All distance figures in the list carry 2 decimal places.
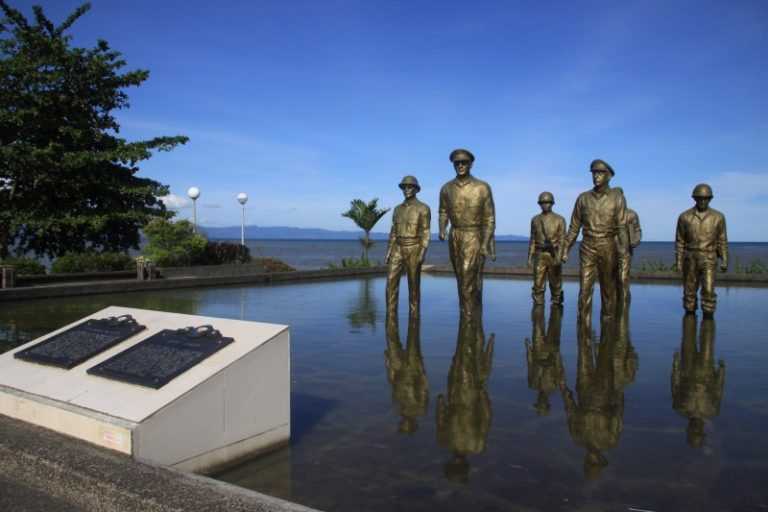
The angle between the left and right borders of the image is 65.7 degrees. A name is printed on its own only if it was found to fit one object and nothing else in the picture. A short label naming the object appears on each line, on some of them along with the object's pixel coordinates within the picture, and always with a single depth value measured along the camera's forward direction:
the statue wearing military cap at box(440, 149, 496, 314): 9.34
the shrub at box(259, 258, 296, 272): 23.86
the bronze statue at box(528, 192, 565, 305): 11.67
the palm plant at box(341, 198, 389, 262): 30.31
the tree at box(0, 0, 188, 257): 15.38
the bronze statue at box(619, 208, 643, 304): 10.21
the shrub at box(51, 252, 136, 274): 17.03
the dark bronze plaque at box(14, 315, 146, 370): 4.26
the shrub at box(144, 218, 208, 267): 19.70
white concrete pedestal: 3.34
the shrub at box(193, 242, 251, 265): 21.72
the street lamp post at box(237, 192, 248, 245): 26.16
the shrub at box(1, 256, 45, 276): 15.64
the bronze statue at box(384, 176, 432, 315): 9.95
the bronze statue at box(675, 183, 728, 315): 10.17
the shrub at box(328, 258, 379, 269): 25.01
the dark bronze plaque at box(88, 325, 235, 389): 3.68
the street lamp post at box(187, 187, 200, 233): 23.59
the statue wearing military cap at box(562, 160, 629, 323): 9.12
